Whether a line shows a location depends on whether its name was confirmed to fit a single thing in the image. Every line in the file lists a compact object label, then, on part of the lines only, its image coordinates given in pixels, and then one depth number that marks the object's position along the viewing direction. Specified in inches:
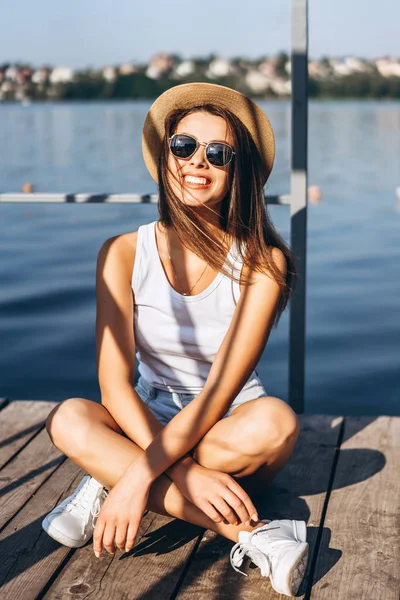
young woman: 67.3
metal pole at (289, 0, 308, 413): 91.8
